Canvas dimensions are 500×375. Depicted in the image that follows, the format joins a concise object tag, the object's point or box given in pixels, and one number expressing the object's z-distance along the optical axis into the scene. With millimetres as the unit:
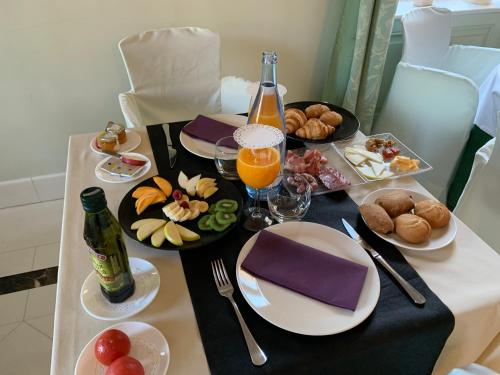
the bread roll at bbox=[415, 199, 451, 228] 848
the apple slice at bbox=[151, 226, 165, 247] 775
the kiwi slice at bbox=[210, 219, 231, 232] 813
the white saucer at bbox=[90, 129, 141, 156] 1126
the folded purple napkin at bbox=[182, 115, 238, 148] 1161
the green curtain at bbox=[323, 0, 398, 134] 1793
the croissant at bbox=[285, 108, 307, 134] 1185
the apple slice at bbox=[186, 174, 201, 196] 933
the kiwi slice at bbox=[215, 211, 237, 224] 831
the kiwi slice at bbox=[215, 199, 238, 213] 869
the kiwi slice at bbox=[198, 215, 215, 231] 819
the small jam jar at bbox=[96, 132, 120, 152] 1122
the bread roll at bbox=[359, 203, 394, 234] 824
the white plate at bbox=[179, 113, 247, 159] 1096
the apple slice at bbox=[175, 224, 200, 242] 788
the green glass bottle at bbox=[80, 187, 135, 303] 623
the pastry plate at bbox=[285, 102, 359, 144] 1162
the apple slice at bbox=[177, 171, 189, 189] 955
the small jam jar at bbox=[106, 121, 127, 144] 1149
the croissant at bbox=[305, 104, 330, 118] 1282
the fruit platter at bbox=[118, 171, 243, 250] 792
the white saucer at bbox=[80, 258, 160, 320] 671
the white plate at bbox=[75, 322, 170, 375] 586
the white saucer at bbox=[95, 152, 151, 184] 1007
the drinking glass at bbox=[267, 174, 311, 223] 890
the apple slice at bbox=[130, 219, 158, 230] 817
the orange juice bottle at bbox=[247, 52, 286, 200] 937
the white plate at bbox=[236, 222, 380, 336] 646
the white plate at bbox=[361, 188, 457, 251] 807
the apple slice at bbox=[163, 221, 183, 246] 771
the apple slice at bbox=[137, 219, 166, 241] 792
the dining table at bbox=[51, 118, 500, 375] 627
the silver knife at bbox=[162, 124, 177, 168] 1089
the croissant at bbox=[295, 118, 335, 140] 1153
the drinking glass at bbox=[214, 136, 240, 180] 1018
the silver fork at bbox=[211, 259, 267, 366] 610
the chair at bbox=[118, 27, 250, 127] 1506
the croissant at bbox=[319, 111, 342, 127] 1224
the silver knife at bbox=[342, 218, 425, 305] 710
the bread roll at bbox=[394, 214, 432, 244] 802
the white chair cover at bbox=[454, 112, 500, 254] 1234
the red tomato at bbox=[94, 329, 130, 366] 588
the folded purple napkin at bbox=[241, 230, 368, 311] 698
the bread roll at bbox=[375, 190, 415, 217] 871
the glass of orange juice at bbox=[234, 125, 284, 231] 793
